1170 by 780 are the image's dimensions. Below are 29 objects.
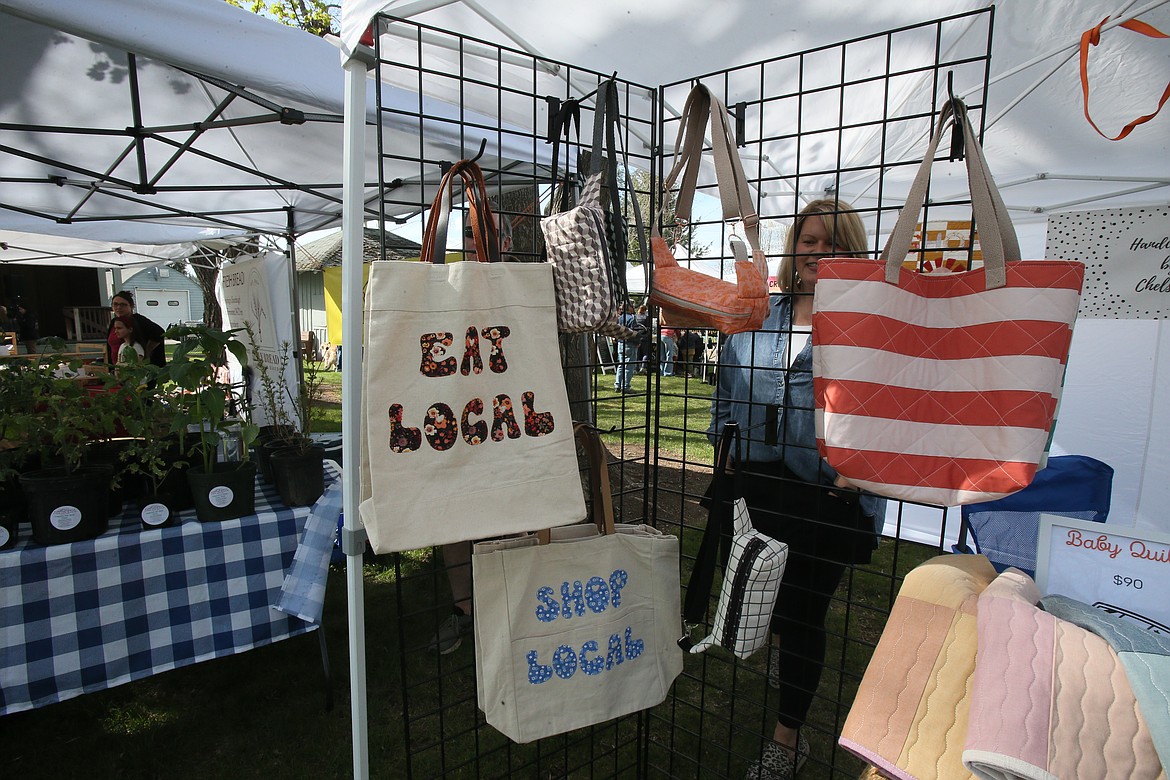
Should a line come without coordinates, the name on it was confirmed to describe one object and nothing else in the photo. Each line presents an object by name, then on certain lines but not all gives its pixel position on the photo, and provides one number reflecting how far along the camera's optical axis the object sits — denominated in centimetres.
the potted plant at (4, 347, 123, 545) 176
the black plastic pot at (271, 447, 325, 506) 218
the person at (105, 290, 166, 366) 550
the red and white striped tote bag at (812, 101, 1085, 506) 95
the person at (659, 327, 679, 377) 1308
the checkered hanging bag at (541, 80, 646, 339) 107
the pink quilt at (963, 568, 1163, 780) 67
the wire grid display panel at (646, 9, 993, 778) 165
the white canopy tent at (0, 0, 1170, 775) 139
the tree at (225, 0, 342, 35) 843
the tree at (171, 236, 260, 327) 850
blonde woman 151
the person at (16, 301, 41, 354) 1128
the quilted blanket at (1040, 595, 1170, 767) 65
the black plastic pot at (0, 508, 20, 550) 176
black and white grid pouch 129
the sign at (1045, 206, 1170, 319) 258
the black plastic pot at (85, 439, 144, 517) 209
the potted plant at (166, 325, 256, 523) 192
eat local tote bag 97
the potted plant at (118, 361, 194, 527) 194
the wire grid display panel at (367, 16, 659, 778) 151
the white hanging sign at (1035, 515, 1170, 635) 83
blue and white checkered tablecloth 176
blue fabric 208
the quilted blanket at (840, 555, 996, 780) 84
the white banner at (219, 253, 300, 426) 354
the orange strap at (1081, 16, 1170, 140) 105
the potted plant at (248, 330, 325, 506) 218
